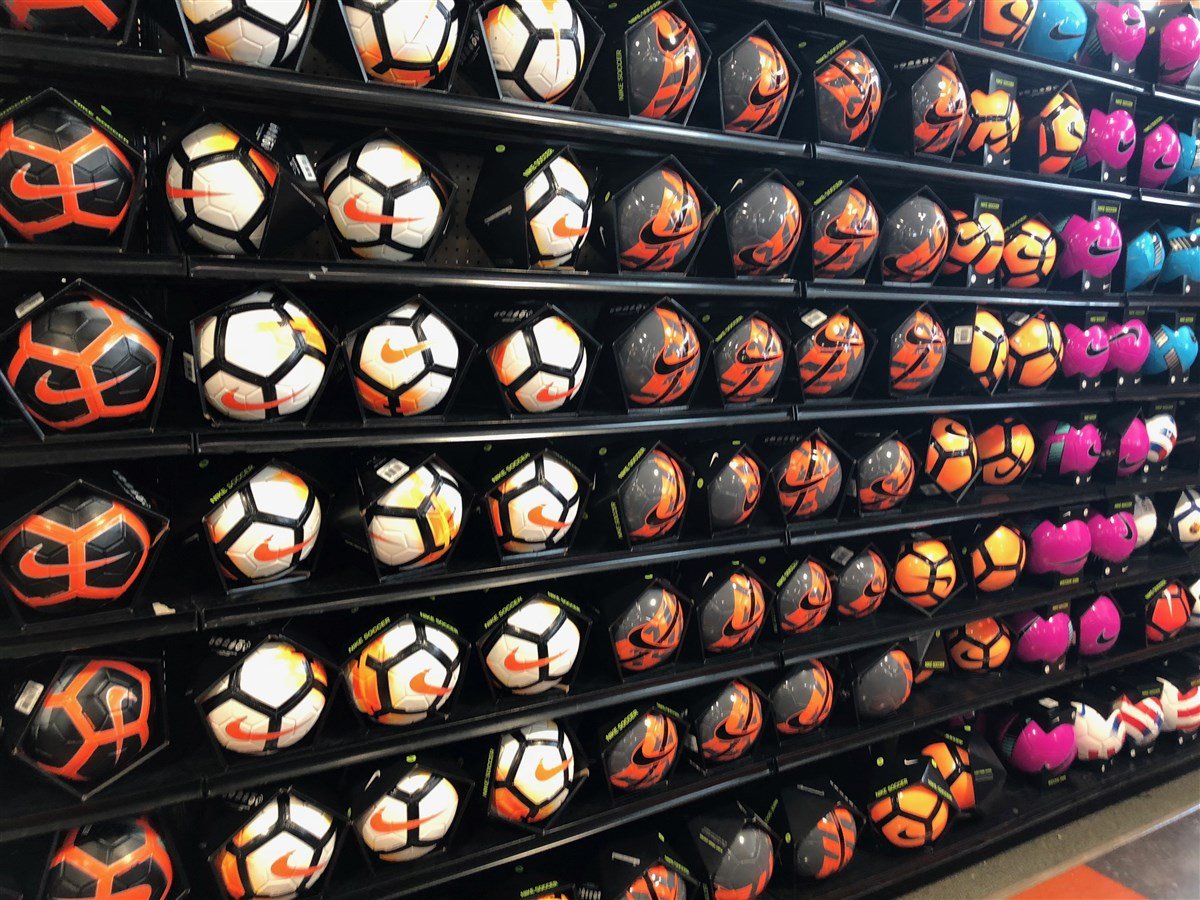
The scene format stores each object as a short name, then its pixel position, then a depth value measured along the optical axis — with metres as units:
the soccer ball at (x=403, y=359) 1.71
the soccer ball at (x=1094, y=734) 3.00
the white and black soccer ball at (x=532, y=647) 1.95
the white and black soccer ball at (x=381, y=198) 1.63
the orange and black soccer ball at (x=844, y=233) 2.23
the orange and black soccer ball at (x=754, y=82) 1.99
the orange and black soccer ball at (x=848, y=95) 2.13
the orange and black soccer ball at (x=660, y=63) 1.86
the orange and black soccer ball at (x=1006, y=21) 2.40
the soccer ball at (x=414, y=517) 1.76
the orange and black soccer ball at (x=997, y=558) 2.77
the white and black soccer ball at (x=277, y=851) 1.70
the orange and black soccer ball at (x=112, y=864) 1.53
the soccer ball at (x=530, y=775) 2.00
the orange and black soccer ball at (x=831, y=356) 2.31
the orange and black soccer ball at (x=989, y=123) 2.45
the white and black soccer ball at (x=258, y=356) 1.56
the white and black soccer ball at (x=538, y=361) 1.87
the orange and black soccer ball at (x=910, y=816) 2.52
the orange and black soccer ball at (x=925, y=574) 2.64
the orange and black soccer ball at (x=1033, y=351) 2.71
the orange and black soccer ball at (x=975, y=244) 2.53
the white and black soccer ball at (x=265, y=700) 1.65
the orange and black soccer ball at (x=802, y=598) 2.39
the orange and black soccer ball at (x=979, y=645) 2.85
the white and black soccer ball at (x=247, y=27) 1.41
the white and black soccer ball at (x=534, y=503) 1.91
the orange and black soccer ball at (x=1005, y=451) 2.79
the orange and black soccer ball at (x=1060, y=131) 2.60
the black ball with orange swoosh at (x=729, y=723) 2.28
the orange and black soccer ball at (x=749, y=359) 2.17
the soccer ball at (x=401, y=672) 1.81
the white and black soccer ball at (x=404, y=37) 1.54
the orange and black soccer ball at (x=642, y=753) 2.15
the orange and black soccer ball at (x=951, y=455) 2.62
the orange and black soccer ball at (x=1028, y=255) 2.66
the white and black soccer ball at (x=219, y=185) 1.49
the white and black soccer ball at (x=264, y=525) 1.63
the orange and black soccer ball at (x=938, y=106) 2.28
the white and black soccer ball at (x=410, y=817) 1.85
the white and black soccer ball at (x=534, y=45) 1.70
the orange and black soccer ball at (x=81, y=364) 1.41
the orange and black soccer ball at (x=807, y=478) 2.33
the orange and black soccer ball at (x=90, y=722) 1.50
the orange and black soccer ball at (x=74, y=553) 1.45
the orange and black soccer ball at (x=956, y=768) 2.65
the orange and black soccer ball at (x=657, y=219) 1.94
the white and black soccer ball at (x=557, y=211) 1.82
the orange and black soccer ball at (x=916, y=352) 2.44
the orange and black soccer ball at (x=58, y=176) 1.33
